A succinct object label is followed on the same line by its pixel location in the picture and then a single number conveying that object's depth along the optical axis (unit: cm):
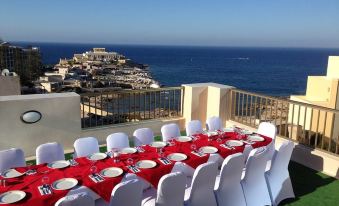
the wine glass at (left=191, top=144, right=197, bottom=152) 431
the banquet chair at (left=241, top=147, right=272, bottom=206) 389
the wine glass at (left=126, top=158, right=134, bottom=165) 376
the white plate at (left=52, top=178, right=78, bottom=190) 306
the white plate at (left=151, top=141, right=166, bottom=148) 441
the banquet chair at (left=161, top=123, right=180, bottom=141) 530
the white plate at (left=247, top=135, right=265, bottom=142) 484
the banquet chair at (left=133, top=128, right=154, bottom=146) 492
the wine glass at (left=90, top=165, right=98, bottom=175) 344
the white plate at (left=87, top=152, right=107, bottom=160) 386
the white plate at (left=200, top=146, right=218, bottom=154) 427
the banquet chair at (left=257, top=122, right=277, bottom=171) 529
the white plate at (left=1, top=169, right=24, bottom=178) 326
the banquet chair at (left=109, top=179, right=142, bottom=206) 286
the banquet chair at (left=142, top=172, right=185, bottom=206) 306
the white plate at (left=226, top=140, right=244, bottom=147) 459
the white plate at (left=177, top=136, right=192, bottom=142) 470
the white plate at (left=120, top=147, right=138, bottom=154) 411
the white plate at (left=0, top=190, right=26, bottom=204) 278
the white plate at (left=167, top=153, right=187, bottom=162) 396
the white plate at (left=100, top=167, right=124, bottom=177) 340
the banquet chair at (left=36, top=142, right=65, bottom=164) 396
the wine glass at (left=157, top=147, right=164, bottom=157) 409
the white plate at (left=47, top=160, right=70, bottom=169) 357
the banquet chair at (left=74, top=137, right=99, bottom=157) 428
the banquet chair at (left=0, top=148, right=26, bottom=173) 369
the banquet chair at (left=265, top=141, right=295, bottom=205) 420
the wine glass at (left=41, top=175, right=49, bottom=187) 311
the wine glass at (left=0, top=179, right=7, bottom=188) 308
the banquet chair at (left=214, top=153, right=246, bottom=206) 360
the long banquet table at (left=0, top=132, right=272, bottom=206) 295
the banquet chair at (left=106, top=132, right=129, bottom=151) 457
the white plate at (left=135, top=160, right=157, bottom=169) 368
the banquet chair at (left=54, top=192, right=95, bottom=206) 248
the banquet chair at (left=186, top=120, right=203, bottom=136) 556
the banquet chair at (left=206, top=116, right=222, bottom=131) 585
